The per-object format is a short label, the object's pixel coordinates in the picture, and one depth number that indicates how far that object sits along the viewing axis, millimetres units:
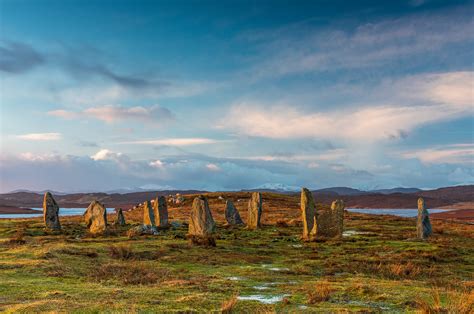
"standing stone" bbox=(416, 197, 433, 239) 36406
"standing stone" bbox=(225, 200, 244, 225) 50375
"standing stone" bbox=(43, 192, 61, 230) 41969
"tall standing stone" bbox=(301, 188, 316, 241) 36844
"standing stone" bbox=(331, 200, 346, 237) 36250
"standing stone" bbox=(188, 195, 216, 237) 36344
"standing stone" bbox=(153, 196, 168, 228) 45000
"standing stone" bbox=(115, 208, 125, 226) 48938
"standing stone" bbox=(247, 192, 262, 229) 44531
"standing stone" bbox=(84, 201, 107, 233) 39531
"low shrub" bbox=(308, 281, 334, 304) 14570
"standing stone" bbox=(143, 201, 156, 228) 45938
